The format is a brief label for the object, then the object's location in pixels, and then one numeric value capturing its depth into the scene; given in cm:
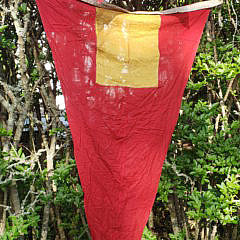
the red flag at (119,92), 121
